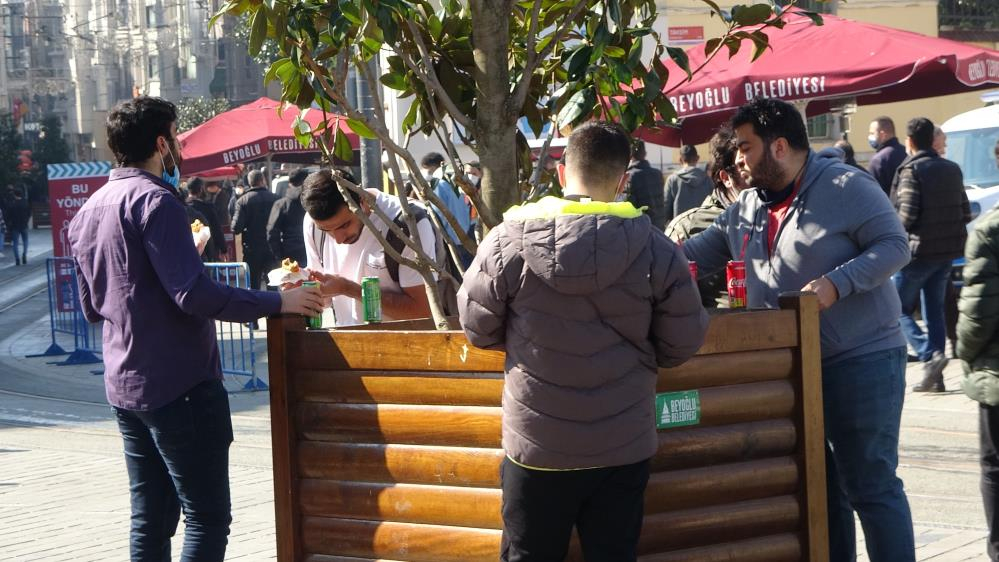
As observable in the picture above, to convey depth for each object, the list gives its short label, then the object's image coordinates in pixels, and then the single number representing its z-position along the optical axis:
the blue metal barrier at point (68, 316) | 15.02
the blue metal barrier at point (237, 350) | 12.51
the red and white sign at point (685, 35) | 29.22
